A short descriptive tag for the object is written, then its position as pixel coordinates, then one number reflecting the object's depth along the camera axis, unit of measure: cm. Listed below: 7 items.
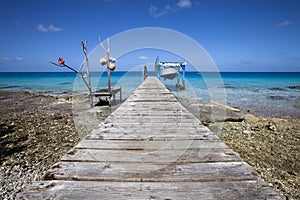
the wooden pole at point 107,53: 957
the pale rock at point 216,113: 819
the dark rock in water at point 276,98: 1723
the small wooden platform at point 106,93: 980
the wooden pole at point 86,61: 849
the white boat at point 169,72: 2872
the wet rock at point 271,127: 672
